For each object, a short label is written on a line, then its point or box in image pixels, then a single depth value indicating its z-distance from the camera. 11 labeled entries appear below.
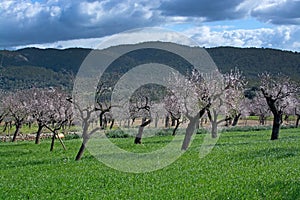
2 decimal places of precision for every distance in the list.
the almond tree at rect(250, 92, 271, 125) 97.39
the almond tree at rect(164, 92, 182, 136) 55.39
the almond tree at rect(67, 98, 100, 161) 30.94
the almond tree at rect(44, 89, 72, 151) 52.09
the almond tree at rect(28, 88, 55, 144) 50.57
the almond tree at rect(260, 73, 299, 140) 43.94
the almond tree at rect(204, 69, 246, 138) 46.26
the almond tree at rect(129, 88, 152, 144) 57.30
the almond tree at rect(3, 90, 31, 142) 60.95
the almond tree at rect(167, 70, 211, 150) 35.36
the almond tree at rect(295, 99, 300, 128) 81.36
